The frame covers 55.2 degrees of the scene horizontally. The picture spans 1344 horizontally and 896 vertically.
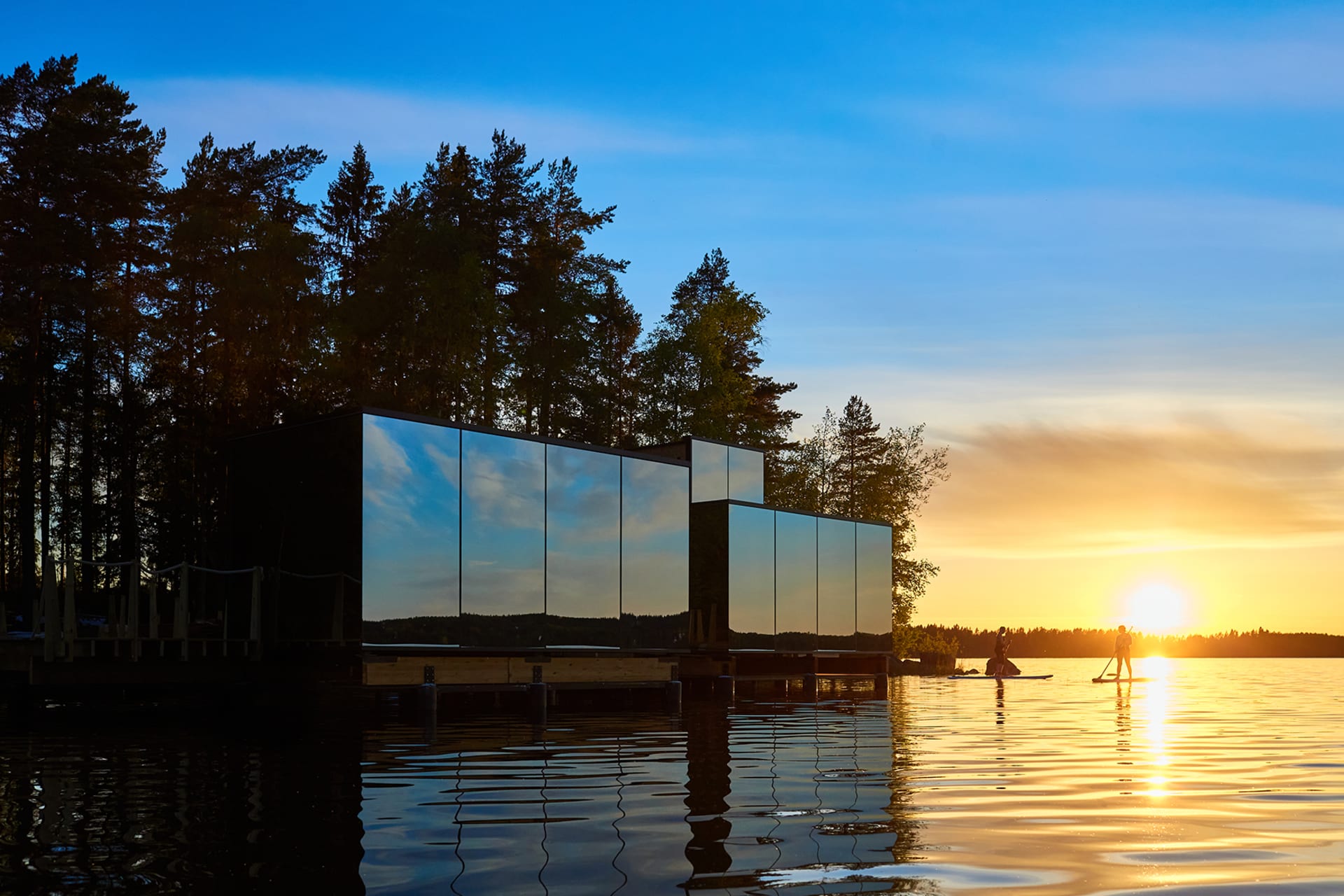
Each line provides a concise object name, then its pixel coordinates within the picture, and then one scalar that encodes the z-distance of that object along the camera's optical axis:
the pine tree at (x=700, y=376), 56.72
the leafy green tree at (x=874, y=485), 66.12
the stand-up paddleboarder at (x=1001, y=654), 49.31
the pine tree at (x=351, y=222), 56.97
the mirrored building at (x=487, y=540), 22.44
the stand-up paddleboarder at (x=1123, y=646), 41.25
